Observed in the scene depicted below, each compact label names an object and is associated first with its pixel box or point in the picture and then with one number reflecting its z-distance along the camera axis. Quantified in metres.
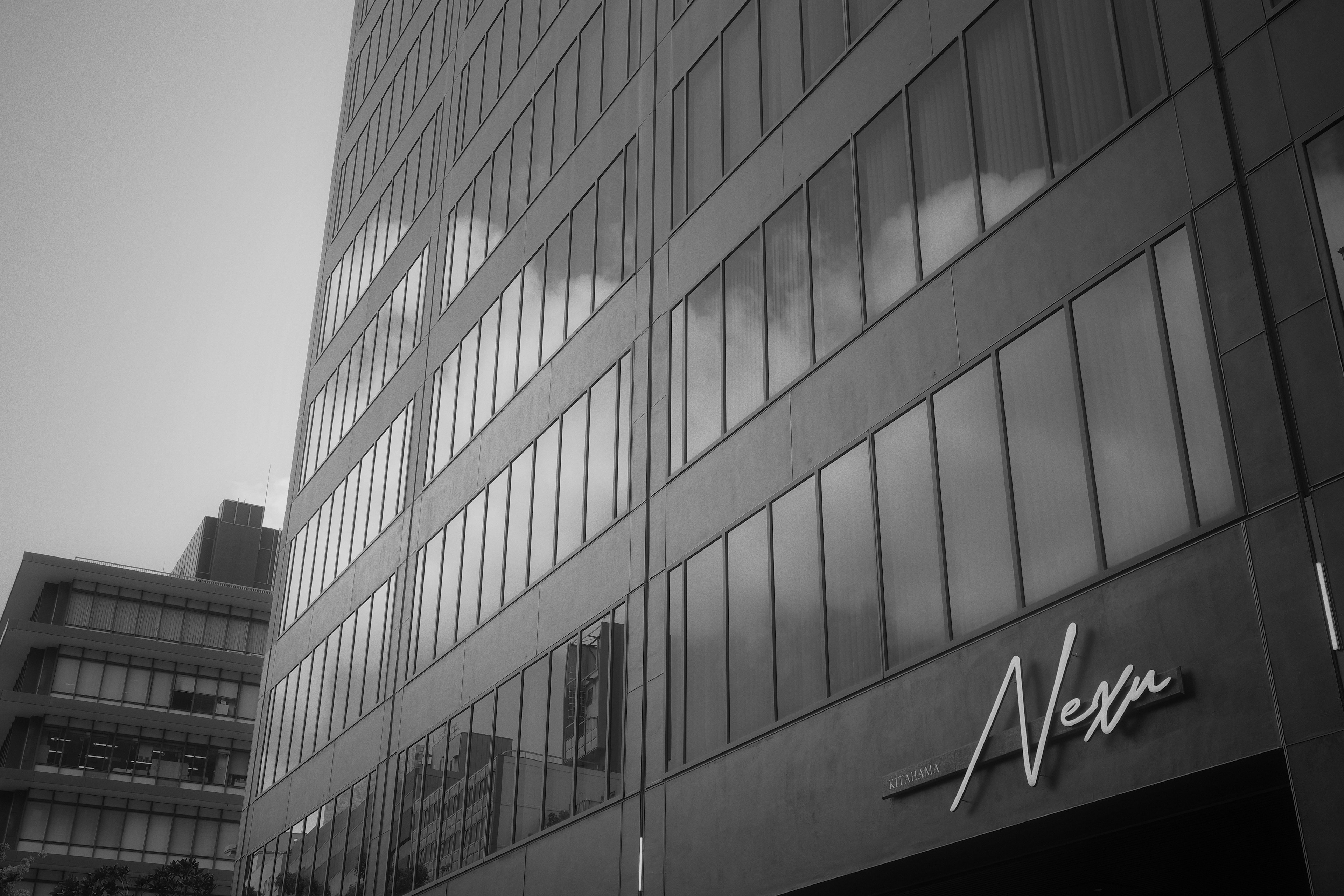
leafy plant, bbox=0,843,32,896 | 50.56
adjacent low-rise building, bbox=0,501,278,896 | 73.38
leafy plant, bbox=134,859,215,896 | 53.66
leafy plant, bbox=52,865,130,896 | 53.28
